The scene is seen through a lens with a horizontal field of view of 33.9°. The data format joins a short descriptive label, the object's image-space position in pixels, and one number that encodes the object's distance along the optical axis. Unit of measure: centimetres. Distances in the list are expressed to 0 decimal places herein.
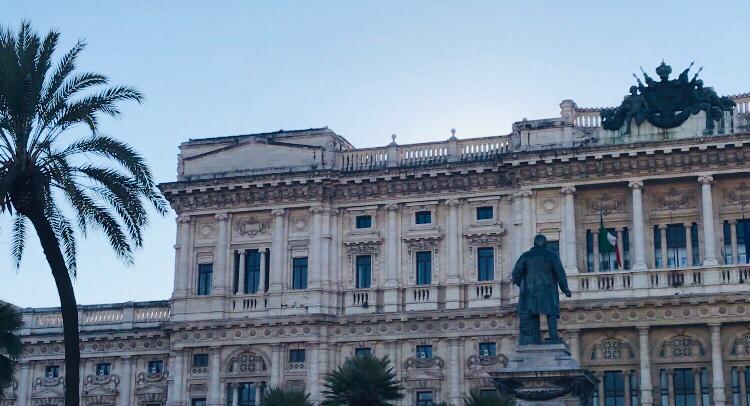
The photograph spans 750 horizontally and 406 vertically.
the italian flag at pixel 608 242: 4862
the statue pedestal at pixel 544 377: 2656
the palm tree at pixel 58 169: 3206
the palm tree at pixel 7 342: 3612
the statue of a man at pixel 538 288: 2772
